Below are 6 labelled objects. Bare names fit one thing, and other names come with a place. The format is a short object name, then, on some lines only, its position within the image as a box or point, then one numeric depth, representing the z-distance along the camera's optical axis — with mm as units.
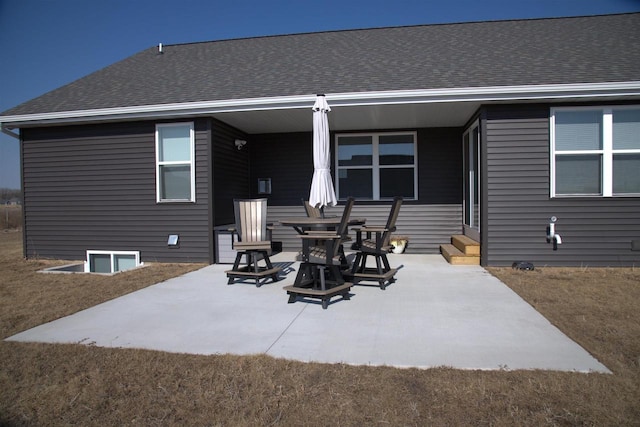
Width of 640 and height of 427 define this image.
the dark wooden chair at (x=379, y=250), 4941
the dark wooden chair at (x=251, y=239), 5199
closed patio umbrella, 5195
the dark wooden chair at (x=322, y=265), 4210
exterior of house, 6090
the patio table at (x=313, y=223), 4609
